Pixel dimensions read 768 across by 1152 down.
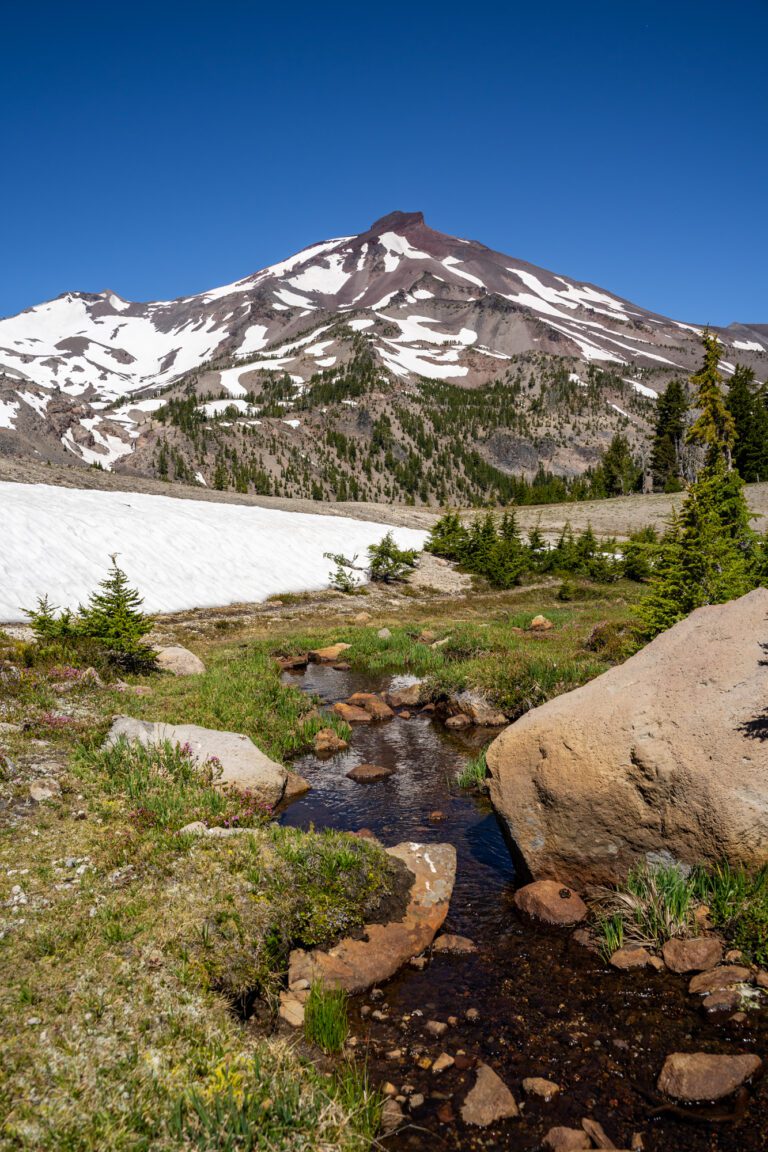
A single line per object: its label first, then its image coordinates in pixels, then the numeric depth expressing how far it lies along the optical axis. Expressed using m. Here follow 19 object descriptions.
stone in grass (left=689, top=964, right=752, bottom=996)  6.30
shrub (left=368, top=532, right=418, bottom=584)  44.38
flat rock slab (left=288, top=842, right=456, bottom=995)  6.53
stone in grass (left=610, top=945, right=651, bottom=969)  6.88
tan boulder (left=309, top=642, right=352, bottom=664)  24.58
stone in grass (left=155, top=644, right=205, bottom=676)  19.88
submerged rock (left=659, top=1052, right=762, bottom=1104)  5.14
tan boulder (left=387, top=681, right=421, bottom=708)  18.25
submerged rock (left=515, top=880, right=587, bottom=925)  7.90
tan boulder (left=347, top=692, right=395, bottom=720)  17.31
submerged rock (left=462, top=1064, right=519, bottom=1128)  5.05
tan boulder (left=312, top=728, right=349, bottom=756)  14.70
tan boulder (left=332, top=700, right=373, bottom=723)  16.92
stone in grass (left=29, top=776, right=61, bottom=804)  9.08
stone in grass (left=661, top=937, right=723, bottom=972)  6.64
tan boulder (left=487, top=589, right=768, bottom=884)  7.07
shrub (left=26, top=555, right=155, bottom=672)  18.52
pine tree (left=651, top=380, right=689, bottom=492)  90.69
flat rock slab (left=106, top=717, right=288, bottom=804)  10.58
